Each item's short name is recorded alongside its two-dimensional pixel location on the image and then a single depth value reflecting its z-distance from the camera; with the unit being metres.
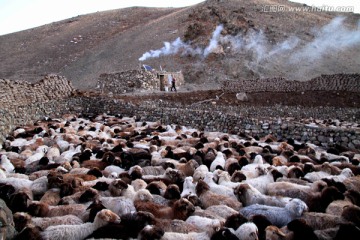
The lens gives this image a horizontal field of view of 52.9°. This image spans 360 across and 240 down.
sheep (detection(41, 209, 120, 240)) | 5.42
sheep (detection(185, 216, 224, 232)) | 5.67
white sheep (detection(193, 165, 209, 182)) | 8.62
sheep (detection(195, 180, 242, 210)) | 6.86
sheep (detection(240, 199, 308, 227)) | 6.05
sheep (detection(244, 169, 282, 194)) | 7.83
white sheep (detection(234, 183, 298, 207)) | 6.76
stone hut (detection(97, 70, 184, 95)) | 30.50
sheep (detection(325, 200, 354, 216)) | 6.21
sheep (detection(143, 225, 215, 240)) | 5.16
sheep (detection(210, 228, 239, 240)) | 5.06
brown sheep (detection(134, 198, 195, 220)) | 6.33
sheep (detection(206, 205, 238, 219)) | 6.32
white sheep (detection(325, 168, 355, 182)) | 8.08
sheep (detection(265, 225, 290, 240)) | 5.13
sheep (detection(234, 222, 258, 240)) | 5.16
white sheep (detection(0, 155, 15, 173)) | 9.52
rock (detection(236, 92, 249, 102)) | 25.69
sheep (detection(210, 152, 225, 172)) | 9.48
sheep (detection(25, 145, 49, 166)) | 10.52
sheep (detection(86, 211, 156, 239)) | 5.29
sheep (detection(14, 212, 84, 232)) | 5.81
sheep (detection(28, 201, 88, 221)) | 6.40
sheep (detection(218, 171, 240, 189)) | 7.88
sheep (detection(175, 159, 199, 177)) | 9.27
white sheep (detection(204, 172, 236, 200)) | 7.37
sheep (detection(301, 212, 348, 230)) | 5.71
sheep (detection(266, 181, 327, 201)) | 7.09
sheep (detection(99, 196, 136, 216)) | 6.38
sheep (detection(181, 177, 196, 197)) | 7.49
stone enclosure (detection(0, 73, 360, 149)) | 13.41
